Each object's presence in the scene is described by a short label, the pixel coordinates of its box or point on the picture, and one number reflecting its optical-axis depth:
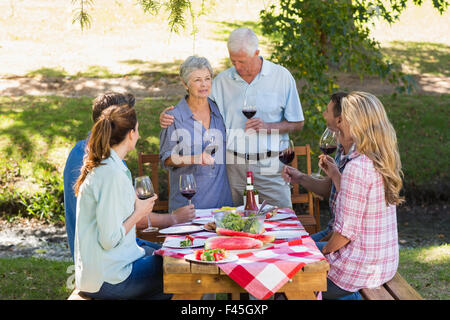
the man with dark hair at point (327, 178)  3.77
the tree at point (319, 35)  6.34
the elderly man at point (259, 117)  4.57
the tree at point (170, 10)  4.59
